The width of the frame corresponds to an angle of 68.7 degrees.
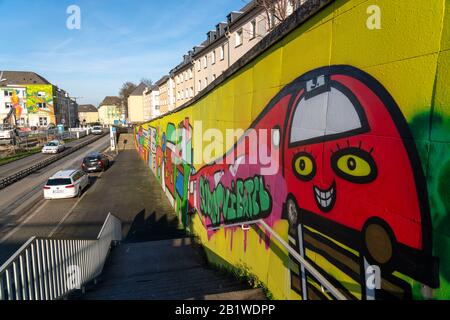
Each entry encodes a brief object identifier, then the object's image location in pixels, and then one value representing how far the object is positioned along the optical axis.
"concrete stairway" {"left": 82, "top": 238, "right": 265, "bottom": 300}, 5.38
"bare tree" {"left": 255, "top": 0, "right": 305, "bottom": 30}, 15.32
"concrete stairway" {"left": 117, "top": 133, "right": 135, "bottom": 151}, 48.24
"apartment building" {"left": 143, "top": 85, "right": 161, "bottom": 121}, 77.59
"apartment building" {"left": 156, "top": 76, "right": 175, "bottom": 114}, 56.97
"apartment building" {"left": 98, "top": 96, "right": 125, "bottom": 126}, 132.76
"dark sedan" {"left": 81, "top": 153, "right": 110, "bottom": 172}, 25.80
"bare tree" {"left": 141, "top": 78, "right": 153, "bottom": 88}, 107.70
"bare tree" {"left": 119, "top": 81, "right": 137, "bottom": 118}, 114.38
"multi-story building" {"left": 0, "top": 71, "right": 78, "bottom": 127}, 75.50
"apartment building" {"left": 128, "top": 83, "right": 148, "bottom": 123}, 100.88
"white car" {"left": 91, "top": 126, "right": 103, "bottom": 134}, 71.75
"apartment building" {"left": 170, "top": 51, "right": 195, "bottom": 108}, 43.50
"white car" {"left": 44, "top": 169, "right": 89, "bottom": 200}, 17.25
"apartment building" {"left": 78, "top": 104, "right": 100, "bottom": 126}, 141.27
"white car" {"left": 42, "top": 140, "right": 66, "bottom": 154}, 37.44
